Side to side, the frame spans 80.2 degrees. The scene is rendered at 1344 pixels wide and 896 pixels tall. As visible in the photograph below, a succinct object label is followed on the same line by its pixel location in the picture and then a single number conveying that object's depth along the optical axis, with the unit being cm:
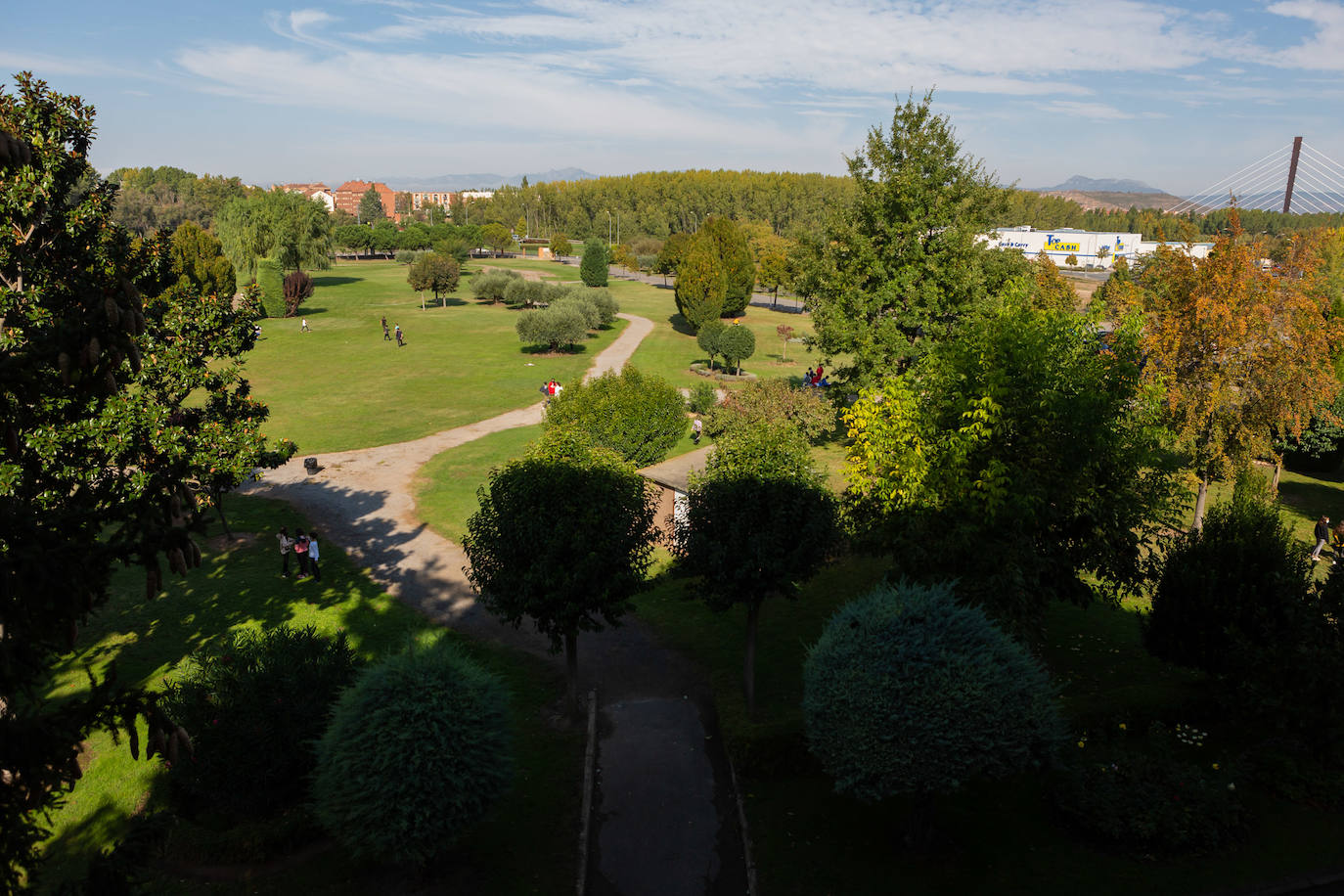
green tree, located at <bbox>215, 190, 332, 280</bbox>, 6631
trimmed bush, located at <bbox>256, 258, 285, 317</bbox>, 6397
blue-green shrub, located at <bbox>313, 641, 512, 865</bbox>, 980
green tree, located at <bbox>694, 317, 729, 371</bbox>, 4753
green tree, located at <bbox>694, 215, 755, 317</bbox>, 6334
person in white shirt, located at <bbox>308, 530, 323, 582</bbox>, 2002
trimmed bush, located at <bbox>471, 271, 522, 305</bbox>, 7475
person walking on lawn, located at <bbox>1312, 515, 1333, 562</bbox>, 2241
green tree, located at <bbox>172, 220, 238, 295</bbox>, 5947
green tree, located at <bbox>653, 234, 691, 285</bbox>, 8138
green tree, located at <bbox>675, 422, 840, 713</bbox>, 1387
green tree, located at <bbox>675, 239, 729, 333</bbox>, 5803
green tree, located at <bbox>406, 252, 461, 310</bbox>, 6944
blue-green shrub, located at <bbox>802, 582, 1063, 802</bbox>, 980
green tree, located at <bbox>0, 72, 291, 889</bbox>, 595
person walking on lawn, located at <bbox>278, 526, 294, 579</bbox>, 2038
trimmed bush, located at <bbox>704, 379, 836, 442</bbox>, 2786
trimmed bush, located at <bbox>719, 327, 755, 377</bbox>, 4588
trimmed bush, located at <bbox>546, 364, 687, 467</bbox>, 2653
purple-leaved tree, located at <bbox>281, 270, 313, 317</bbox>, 6531
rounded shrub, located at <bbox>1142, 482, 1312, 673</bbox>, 1413
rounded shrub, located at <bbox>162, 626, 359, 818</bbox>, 1146
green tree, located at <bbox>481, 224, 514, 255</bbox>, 12888
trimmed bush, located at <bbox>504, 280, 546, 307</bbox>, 6900
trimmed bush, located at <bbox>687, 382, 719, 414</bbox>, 3547
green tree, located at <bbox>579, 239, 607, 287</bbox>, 7869
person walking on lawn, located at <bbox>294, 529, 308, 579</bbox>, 2008
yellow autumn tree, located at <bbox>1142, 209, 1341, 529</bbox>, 2183
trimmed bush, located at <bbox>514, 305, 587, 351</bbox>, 5047
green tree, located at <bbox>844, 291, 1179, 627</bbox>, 1431
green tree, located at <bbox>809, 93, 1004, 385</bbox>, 2719
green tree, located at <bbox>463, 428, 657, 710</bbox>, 1351
